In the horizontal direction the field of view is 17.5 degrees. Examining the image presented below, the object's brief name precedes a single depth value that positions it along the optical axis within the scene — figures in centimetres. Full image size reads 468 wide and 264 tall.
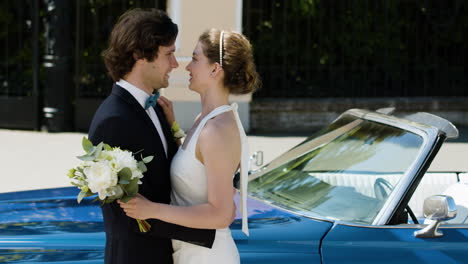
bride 494
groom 495
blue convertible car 588
